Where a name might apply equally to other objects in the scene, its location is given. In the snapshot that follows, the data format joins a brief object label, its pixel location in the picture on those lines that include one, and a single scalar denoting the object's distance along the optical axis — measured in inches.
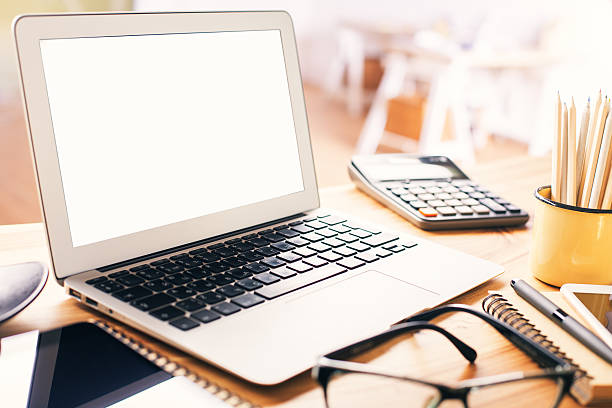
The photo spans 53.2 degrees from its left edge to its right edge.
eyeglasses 16.3
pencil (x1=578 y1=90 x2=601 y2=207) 25.0
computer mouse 21.4
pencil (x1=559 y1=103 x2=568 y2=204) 25.3
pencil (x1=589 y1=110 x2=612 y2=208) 24.7
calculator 33.4
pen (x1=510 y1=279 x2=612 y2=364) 20.6
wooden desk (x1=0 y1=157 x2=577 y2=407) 19.0
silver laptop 21.5
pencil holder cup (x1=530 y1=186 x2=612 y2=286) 25.3
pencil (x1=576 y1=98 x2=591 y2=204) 25.6
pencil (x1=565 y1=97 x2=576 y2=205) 25.0
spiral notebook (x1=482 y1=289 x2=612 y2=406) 19.0
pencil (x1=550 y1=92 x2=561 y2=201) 25.5
